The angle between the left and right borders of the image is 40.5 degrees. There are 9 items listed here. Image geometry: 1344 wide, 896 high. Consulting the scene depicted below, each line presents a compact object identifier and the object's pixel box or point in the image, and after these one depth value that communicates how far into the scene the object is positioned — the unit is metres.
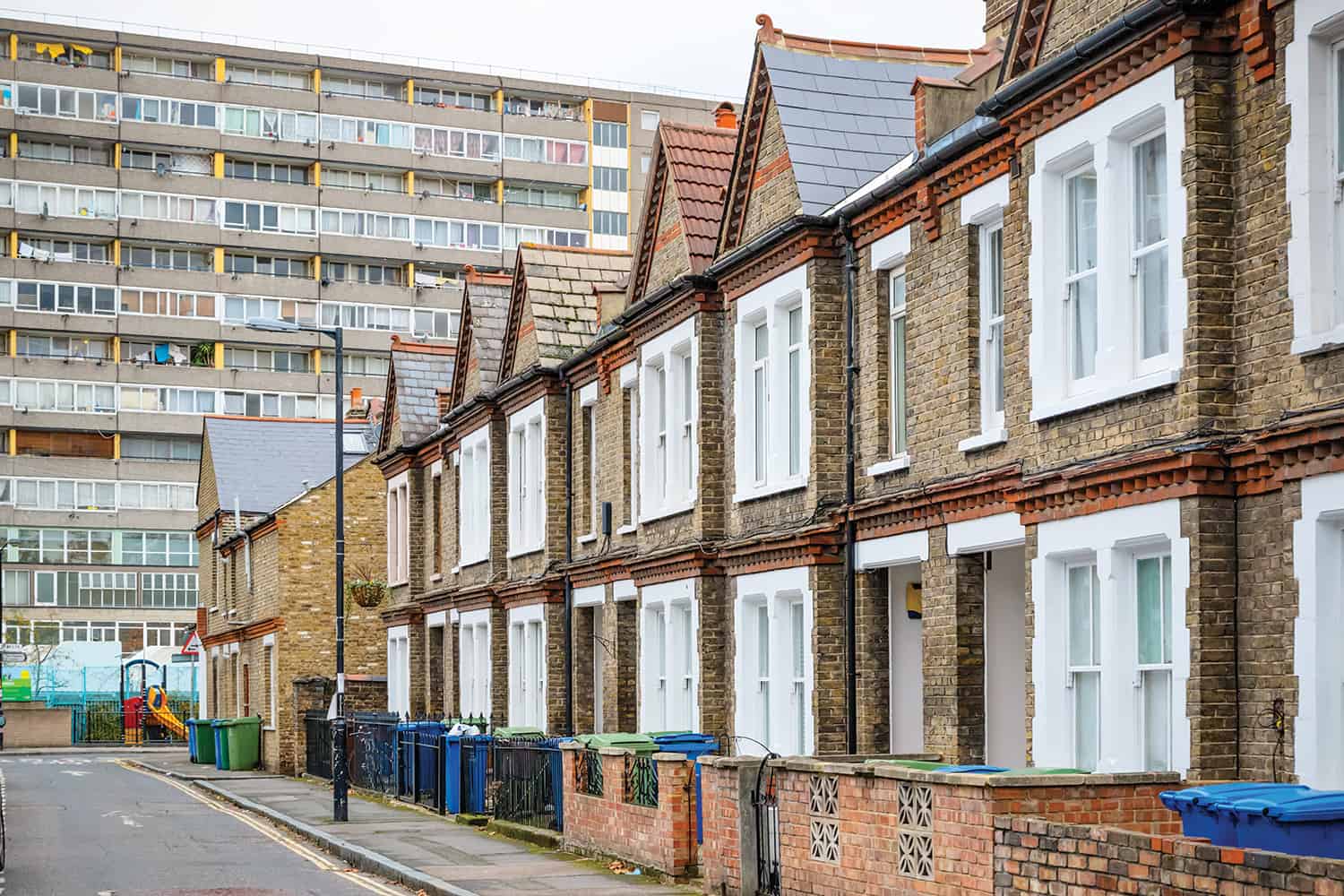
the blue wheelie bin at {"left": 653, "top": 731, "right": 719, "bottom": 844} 21.33
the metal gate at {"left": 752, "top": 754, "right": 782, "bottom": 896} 15.41
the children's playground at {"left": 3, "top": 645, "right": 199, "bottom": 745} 68.06
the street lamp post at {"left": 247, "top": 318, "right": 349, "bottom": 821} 27.89
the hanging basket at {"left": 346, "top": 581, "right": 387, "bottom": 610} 42.41
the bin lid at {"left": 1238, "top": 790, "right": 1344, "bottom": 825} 9.24
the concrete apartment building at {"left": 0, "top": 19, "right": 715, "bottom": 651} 94.00
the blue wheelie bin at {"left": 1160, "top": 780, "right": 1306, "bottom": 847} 9.91
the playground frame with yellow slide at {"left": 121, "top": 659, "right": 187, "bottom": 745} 67.50
